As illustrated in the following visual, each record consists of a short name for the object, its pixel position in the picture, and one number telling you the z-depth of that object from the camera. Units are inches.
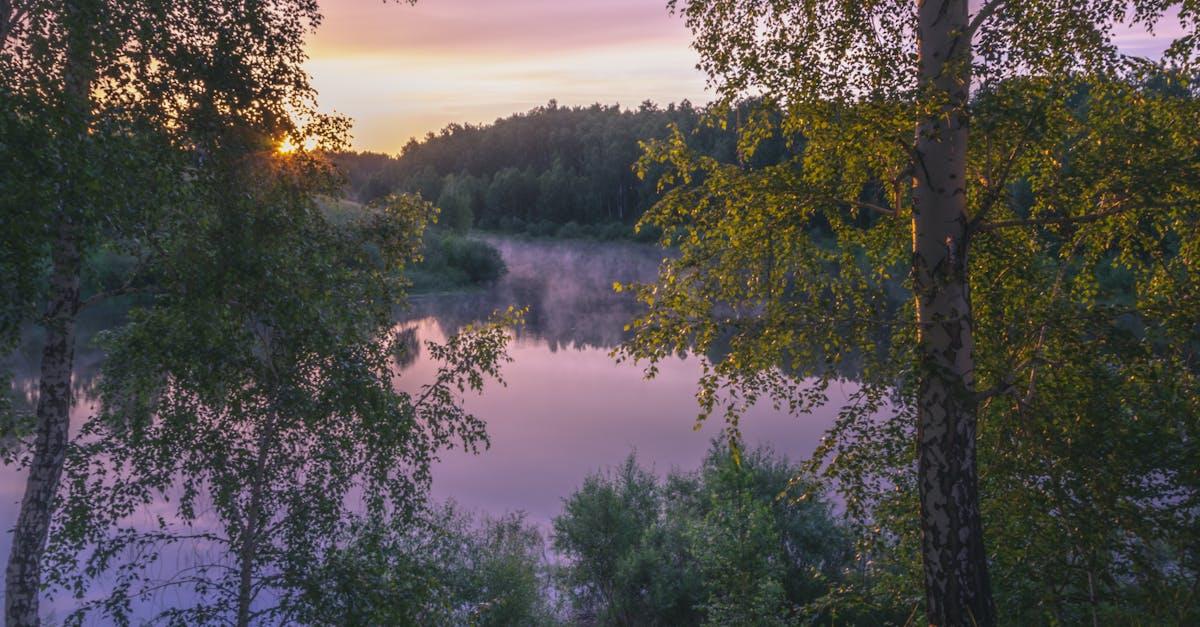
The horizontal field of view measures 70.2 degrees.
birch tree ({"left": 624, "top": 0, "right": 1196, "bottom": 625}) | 214.5
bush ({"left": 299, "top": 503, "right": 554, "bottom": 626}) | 314.0
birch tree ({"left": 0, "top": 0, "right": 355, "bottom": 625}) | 219.8
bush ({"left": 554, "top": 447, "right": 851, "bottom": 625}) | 617.6
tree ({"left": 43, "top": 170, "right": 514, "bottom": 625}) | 280.2
